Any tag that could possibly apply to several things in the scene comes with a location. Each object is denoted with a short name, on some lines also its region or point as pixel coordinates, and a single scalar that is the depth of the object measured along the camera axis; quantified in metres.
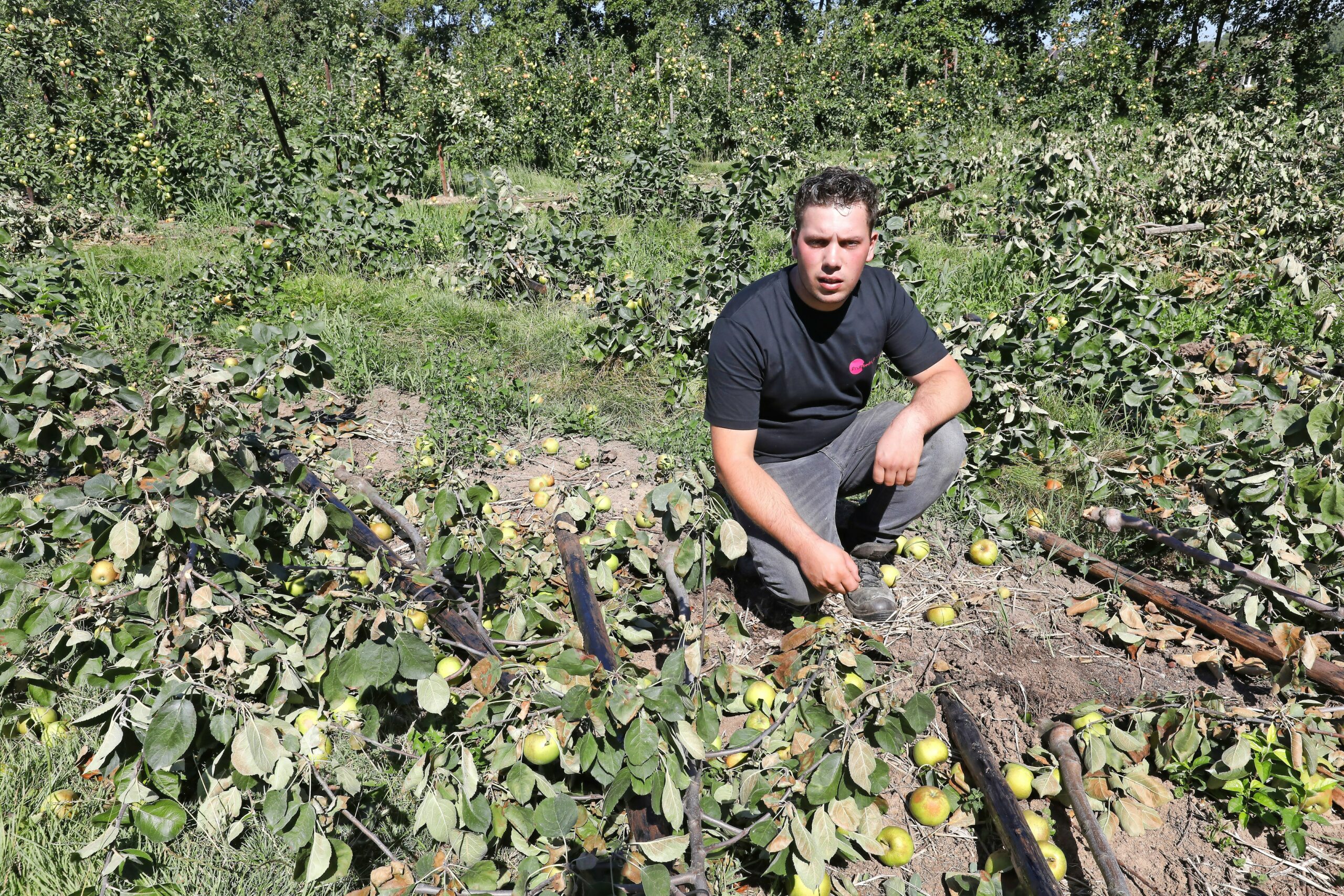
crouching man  2.29
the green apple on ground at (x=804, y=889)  1.74
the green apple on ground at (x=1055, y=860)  1.83
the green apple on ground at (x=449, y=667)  2.11
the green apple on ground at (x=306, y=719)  1.98
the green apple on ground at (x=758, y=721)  2.15
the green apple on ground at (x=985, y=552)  2.90
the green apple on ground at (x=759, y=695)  2.22
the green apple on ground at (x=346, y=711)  1.97
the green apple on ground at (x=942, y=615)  2.62
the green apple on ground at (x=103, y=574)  2.14
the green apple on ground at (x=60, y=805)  1.85
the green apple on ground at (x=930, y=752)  2.07
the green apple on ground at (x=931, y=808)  1.94
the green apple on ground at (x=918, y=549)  2.97
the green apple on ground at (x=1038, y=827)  1.90
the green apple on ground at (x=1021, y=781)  2.02
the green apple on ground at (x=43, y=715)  2.08
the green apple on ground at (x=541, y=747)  1.78
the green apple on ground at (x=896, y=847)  1.87
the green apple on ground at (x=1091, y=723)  2.02
